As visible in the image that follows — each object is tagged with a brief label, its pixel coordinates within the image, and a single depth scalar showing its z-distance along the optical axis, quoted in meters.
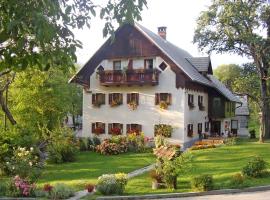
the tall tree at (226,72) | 92.00
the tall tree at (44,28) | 4.97
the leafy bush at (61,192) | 17.70
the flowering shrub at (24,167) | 20.67
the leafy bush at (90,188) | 18.54
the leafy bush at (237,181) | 18.48
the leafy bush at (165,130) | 36.47
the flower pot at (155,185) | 19.27
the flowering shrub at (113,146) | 33.59
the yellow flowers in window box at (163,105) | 36.75
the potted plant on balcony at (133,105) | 37.97
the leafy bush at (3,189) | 18.67
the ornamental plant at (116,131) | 38.09
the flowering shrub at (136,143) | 34.81
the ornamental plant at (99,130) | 38.91
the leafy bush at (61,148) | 29.77
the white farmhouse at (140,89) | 36.53
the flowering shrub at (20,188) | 18.19
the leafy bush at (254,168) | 20.00
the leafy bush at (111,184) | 18.19
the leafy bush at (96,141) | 37.39
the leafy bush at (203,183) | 18.03
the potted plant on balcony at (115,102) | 38.66
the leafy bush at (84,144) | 36.93
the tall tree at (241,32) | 35.69
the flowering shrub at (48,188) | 18.05
